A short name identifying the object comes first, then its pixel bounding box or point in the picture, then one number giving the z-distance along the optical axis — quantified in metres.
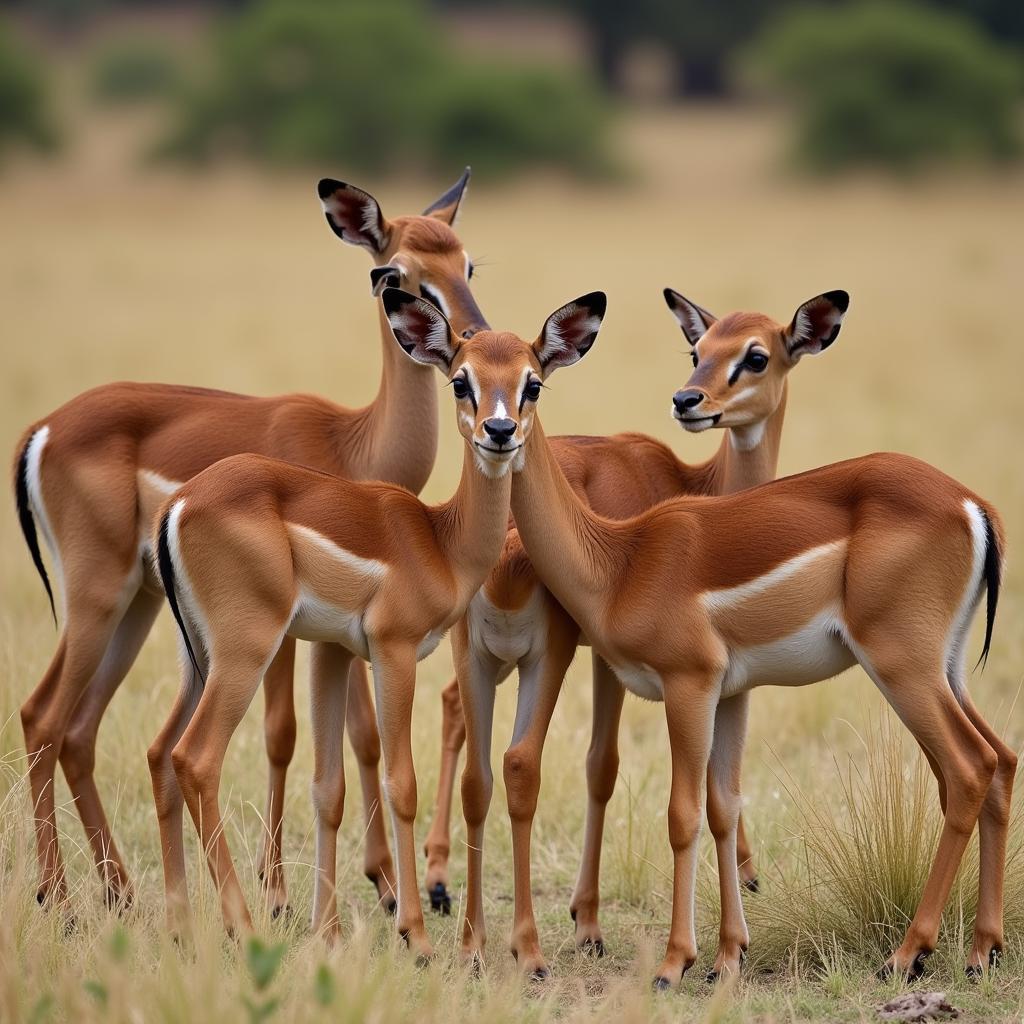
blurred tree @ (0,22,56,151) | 76.37
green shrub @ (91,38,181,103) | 109.00
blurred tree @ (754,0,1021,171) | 73.56
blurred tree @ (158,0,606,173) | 75.56
